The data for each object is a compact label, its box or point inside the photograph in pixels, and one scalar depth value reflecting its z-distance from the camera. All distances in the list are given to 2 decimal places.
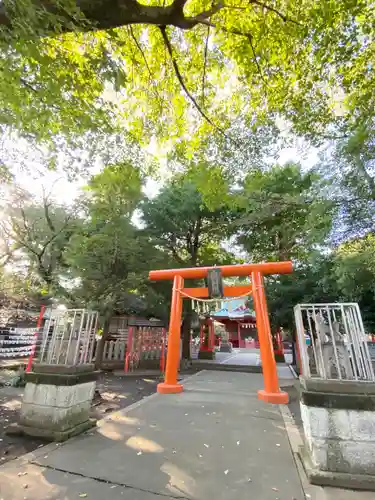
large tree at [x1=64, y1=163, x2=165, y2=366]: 9.05
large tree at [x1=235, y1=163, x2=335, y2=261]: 8.62
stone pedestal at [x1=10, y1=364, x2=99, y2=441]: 3.85
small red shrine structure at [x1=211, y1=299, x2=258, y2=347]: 27.17
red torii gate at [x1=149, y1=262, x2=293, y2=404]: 6.32
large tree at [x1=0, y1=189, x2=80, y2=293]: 8.16
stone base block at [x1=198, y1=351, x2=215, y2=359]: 17.28
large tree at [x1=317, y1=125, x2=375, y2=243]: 7.12
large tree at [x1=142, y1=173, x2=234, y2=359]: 12.74
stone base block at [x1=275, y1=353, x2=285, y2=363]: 16.94
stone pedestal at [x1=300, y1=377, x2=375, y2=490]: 2.78
